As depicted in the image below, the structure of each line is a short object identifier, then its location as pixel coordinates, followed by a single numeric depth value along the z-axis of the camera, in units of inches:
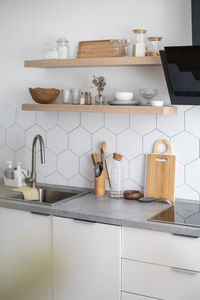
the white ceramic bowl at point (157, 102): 92.9
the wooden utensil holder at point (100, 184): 106.0
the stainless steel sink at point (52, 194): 109.2
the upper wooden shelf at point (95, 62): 92.6
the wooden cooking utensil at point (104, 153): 108.1
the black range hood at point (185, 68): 79.1
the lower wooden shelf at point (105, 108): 91.7
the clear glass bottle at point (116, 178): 103.6
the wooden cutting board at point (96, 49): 103.4
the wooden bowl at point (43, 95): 108.5
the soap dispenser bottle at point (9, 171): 115.8
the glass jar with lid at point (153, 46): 94.6
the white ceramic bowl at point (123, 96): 97.3
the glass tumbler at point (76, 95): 107.3
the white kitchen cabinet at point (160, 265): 75.7
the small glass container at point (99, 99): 103.5
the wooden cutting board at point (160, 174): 99.0
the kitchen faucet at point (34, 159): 111.5
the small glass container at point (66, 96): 108.0
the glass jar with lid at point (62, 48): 108.1
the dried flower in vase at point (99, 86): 103.7
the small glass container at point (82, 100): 105.3
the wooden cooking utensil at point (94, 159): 108.7
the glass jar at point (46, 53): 108.8
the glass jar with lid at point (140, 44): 96.3
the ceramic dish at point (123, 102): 97.0
